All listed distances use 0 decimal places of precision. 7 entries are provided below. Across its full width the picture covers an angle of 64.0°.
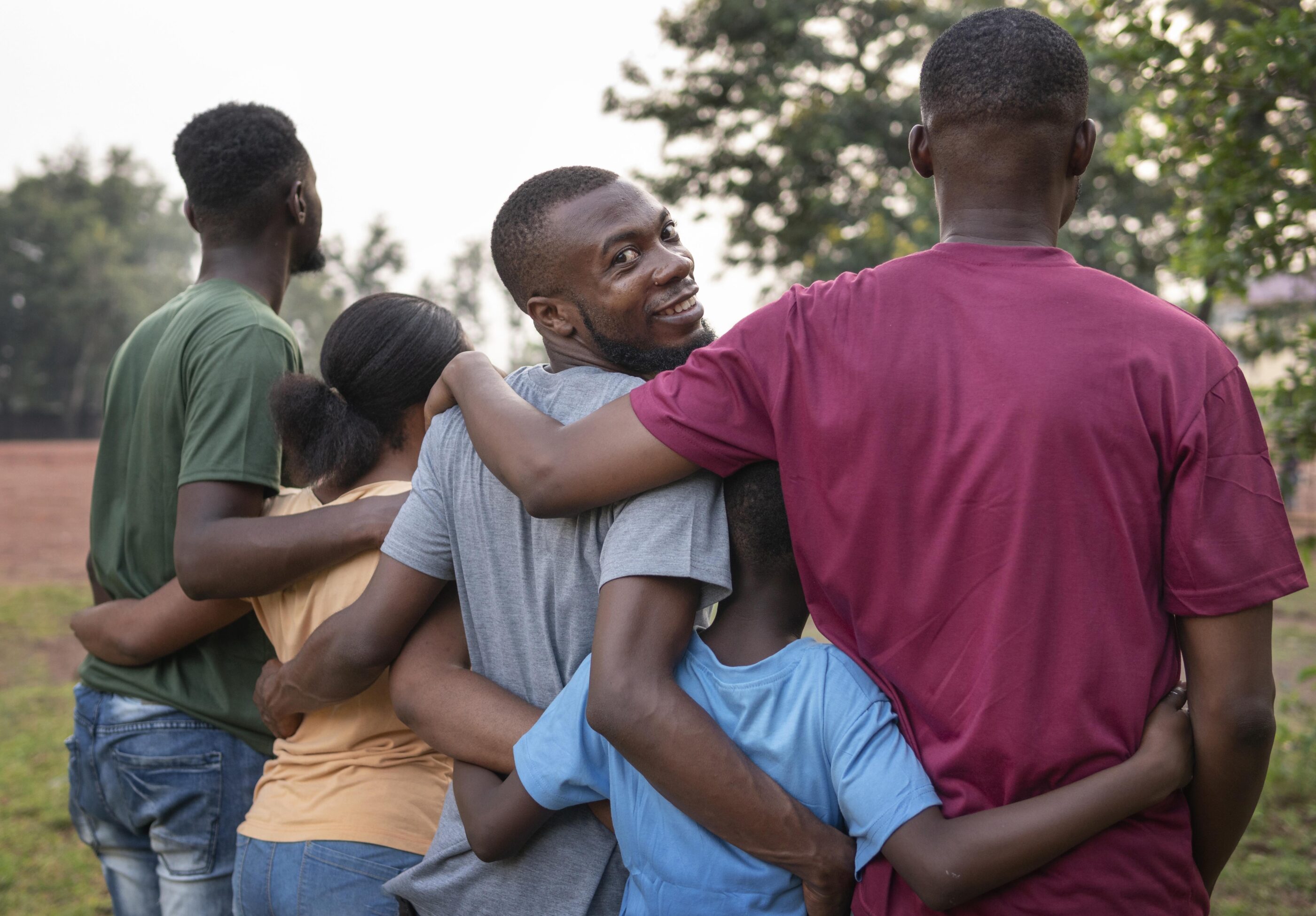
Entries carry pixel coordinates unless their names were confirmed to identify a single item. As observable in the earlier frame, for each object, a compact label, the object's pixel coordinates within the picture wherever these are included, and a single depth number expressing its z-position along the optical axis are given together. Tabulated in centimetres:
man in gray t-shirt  166
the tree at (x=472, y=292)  7231
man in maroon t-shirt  142
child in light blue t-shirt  144
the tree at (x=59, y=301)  4541
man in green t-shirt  249
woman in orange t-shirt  211
